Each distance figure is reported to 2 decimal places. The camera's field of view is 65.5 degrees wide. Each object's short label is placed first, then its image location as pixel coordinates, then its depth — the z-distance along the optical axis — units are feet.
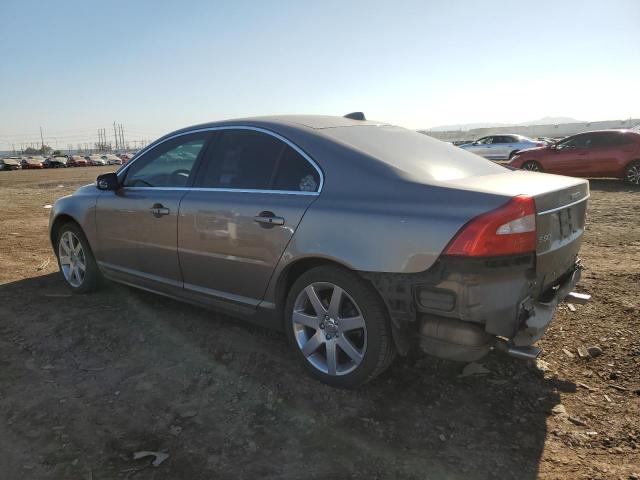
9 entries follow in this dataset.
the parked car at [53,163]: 200.03
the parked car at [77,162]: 210.59
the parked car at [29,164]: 187.21
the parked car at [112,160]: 238.85
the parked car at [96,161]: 228.80
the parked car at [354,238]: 8.29
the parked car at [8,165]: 180.24
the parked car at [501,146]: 75.82
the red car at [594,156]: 41.16
